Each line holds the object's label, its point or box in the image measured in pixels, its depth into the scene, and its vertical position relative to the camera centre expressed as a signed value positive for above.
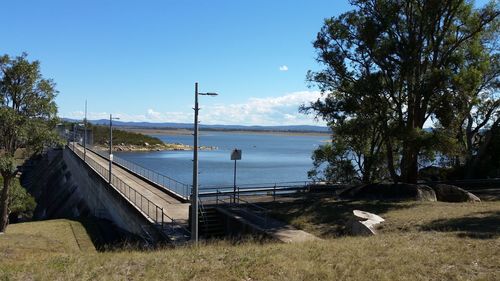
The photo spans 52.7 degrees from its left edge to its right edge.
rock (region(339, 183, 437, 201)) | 24.95 -3.20
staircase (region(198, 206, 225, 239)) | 23.00 -4.63
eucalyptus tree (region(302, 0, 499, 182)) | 25.50 +3.65
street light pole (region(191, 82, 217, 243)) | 16.66 -1.85
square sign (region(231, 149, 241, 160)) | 24.24 -1.42
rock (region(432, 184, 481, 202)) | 25.60 -3.28
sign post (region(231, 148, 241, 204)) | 24.24 -1.42
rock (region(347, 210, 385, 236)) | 17.12 -3.37
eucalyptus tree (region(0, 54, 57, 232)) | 28.59 +0.29
